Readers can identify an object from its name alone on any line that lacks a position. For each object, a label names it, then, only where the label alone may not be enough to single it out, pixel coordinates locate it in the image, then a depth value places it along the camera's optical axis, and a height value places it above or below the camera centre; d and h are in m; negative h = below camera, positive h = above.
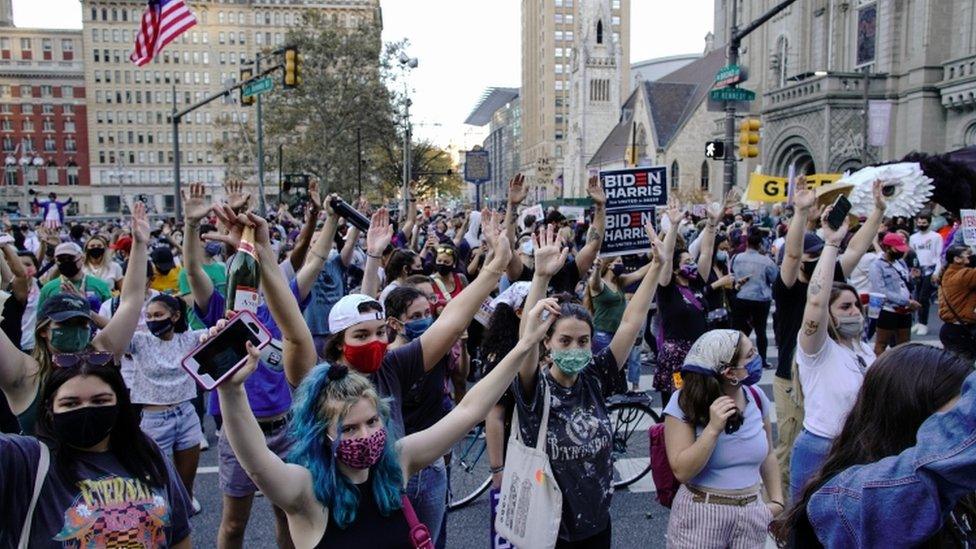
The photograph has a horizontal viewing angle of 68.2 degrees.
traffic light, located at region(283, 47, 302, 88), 16.70 +3.19
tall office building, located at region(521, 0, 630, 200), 106.06 +20.99
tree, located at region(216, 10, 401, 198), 39.16 +5.70
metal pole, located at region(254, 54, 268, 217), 25.94 +1.19
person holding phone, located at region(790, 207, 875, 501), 3.82 -0.88
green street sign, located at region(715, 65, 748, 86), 12.81 +2.32
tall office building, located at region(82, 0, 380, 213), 97.12 +16.62
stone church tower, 91.38 +15.81
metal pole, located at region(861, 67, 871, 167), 22.69 +1.96
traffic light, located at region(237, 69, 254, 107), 17.82 +2.64
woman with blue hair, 2.30 -0.86
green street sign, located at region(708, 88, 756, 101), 12.75 +1.96
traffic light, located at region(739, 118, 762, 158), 13.96 +1.28
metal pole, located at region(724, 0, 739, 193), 13.42 +1.59
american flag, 14.51 +3.65
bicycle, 5.91 -2.17
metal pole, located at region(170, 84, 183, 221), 19.77 +1.35
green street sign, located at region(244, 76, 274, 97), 16.15 +2.68
